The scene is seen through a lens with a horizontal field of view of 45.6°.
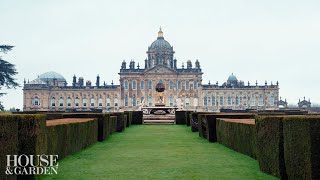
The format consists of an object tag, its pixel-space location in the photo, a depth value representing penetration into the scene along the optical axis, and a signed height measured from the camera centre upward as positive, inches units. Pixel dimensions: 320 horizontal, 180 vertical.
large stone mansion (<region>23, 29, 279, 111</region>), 2476.9 +112.5
